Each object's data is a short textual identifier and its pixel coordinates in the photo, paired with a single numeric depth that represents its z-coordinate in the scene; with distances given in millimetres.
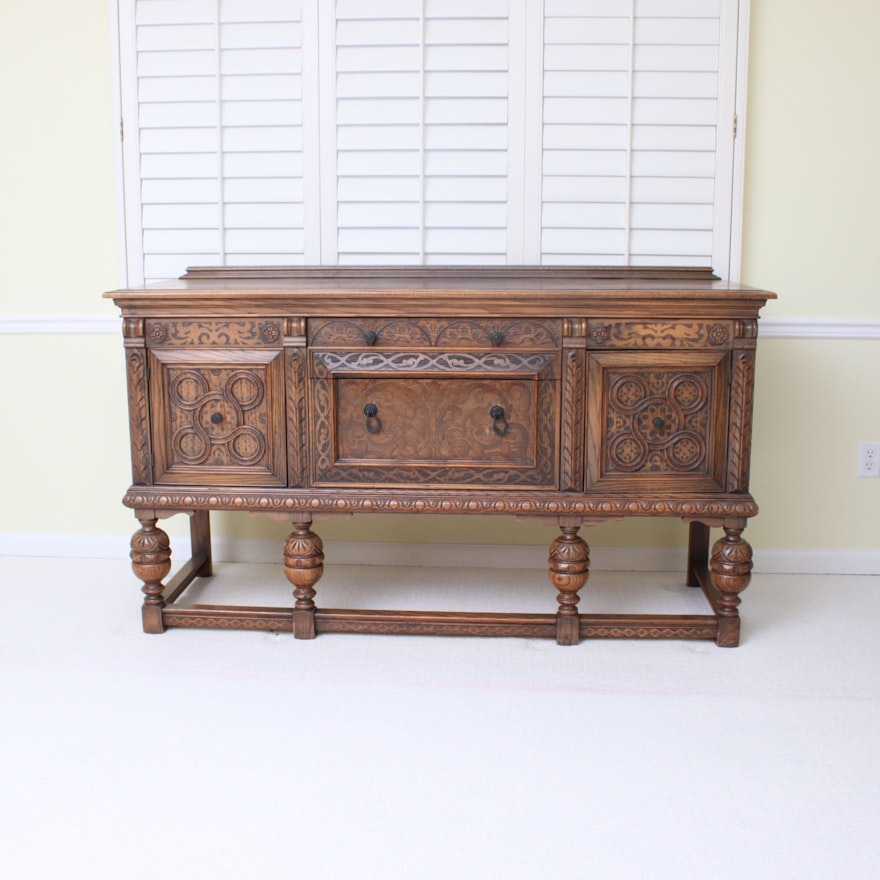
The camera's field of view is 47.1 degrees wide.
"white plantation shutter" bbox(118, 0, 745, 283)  2818
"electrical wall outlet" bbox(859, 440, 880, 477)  3029
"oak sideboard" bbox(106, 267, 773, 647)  2396
